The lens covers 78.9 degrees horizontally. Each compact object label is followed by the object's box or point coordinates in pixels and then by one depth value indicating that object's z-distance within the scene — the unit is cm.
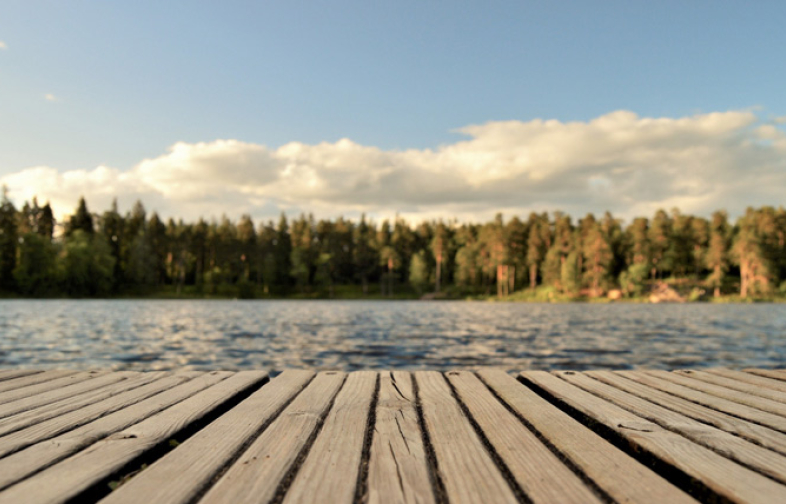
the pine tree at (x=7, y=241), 7812
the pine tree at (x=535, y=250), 9581
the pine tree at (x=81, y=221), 9259
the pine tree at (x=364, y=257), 10369
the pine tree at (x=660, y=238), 8839
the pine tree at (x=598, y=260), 8238
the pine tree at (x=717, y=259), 8244
